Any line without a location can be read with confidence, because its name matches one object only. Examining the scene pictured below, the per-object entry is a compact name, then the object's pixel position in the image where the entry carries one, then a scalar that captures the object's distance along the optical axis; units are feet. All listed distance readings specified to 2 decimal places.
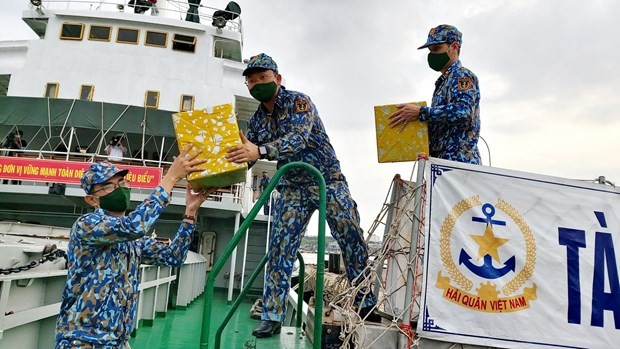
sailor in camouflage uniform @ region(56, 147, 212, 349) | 5.44
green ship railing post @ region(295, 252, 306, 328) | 9.44
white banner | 6.41
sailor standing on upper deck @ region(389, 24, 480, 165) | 7.47
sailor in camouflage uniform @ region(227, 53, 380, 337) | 7.90
